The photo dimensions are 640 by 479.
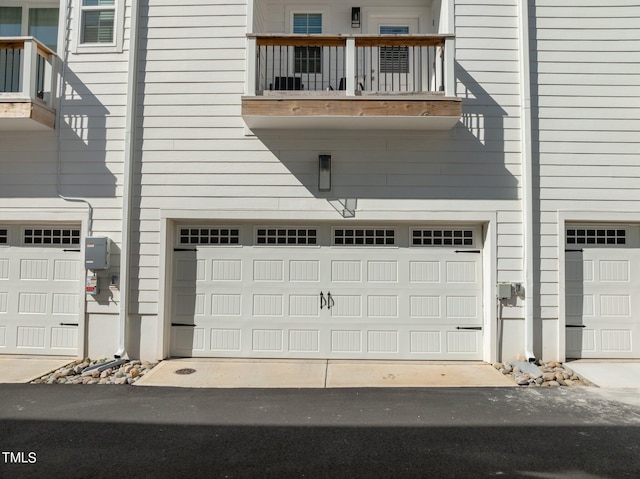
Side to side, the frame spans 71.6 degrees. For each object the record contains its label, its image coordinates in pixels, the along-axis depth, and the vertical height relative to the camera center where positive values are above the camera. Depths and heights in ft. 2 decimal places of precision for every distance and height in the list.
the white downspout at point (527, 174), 20.89 +4.46
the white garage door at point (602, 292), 21.45 -1.15
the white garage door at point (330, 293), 21.80 -1.51
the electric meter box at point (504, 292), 20.83 -1.19
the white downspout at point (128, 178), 21.48 +3.98
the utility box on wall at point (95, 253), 21.18 +0.22
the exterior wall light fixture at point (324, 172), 21.48 +4.38
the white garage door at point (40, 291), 22.35 -1.77
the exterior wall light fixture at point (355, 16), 24.49 +13.64
